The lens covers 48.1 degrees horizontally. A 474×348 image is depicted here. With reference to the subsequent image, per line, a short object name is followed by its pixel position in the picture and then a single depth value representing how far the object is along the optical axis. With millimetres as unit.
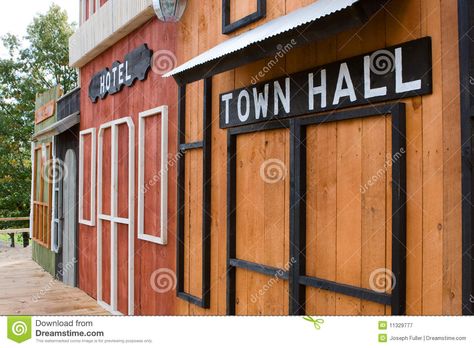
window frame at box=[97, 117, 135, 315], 5387
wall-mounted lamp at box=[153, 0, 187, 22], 4367
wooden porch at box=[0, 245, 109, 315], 6121
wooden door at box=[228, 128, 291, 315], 3162
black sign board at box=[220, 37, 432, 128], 2330
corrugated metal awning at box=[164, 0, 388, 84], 2332
